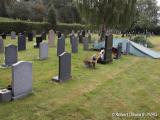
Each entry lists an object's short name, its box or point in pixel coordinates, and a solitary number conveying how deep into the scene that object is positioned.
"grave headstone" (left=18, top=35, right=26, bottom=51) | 18.11
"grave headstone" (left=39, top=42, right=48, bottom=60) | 14.92
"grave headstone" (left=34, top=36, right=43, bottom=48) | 19.97
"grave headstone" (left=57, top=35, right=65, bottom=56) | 16.45
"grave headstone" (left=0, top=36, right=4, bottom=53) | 16.67
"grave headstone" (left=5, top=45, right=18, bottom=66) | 12.32
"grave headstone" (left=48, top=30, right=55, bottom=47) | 21.61
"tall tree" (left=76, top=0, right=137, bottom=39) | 24.83
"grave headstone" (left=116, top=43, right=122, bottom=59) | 16.86
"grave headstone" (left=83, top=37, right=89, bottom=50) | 19.86
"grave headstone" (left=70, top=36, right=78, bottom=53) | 17.94
